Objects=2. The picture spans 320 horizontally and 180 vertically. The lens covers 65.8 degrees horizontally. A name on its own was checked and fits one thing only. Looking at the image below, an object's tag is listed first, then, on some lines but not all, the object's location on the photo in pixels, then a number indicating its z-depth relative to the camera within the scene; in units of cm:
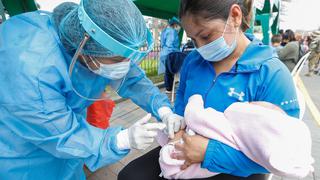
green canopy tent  173
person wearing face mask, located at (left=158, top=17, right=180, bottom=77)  535
